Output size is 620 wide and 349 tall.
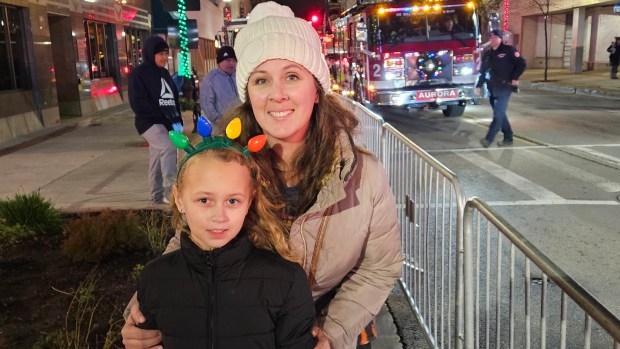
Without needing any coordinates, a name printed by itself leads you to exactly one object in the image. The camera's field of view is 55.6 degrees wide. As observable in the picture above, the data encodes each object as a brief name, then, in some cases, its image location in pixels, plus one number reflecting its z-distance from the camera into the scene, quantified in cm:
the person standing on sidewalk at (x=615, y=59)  2684
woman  212
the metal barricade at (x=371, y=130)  585
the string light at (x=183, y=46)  1547
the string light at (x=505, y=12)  2668
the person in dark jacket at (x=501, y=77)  1098
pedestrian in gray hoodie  750
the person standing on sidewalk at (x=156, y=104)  690
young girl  188
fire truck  1443
